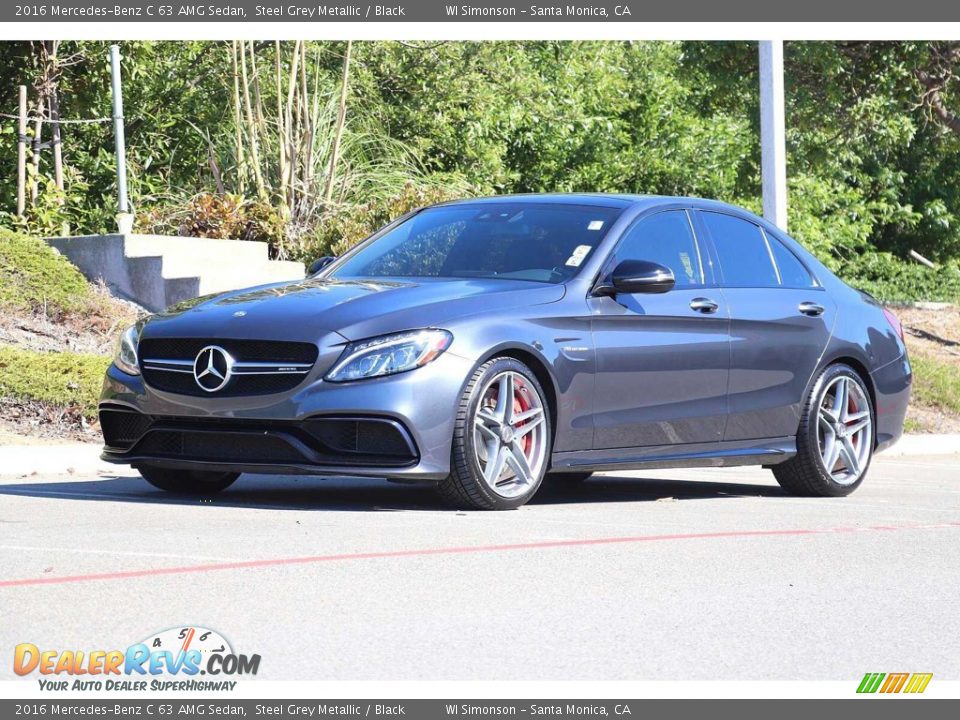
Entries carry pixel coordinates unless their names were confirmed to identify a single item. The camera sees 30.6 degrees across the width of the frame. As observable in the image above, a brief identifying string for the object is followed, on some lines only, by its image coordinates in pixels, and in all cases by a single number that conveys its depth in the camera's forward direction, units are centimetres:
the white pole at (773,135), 1641
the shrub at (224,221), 1784
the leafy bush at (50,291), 1482
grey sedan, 818
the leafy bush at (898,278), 2889
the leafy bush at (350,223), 1766
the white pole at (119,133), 1800
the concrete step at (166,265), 1577
